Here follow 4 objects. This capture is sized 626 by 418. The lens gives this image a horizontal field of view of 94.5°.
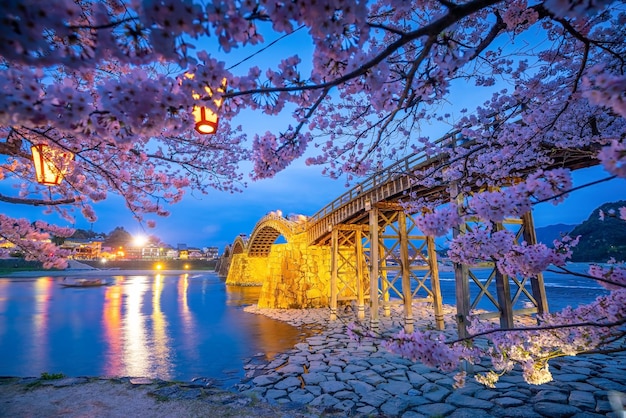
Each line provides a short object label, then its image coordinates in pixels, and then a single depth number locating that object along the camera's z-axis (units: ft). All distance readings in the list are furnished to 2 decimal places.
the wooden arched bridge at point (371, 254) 21.15
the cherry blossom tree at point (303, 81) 4.50
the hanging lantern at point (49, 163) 14.48
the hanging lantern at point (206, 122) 10.08
